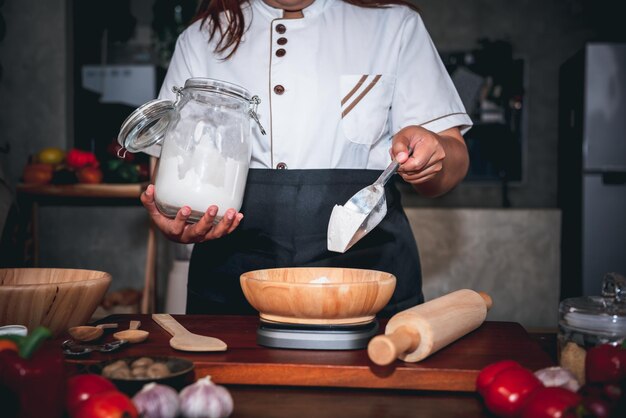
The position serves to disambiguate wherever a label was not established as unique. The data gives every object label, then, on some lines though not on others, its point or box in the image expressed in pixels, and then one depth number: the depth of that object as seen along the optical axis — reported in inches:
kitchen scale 36.1
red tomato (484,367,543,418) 28.0
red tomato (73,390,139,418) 24.2
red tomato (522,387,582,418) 25.4
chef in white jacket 52.2
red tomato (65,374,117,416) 26.5
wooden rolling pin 31.6
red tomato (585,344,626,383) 30.2
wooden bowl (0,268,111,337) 36.6
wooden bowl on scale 34.3
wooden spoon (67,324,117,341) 37.6
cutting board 32.7
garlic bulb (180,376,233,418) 26.4
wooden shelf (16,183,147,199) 120.7
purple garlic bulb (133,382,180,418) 25.8
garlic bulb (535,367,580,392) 29.0
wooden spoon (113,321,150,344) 37.9
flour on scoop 42.6
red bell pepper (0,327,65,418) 24.9
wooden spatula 35.9
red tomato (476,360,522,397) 30.0
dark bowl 28.6
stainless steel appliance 142.9
